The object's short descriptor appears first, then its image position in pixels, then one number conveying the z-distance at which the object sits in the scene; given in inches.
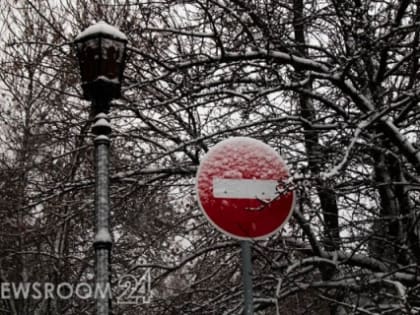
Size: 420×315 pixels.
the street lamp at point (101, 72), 193.2
